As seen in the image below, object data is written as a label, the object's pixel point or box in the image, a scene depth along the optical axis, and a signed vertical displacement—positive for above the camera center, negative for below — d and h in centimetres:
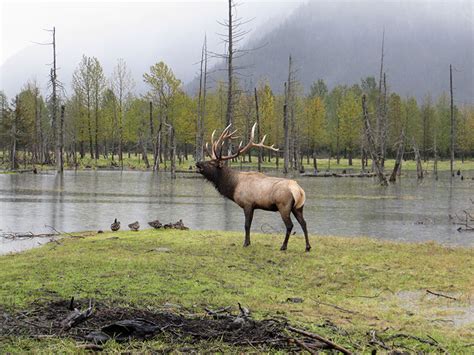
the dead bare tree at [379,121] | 5023 +395
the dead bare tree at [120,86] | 7088 +1010
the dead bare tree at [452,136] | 5119 +228
